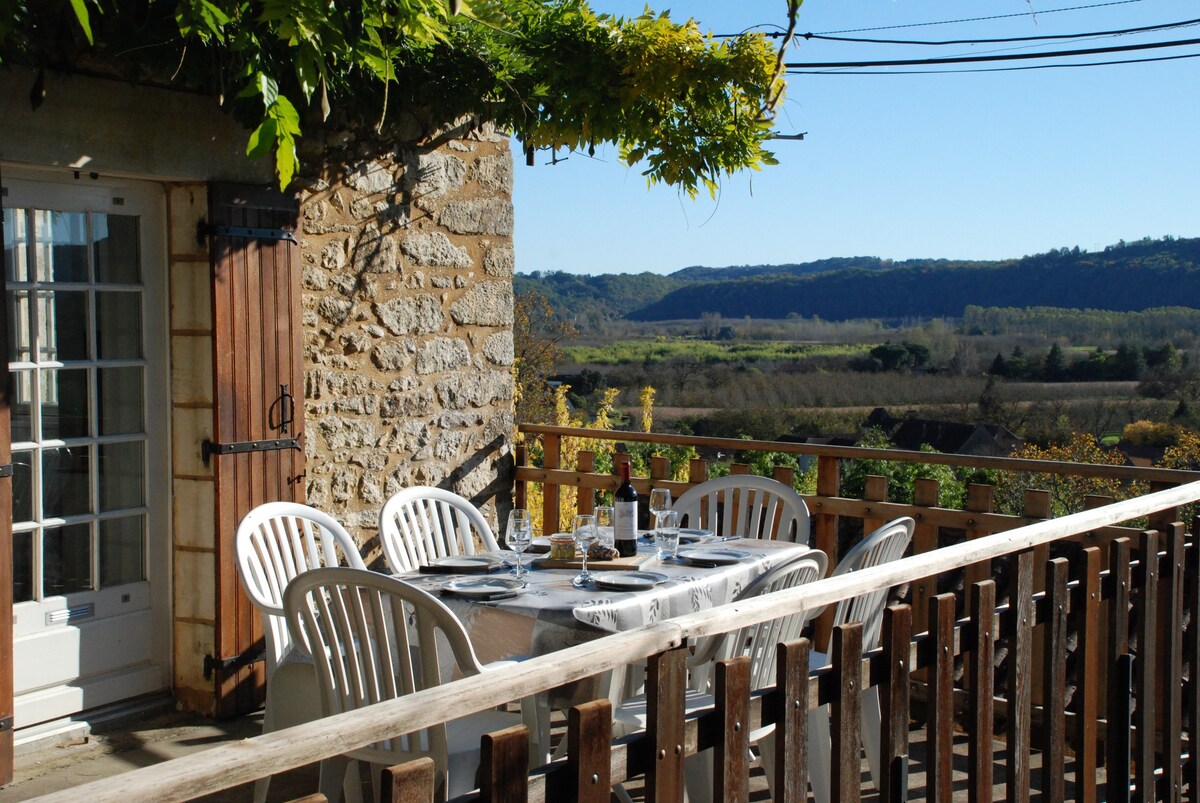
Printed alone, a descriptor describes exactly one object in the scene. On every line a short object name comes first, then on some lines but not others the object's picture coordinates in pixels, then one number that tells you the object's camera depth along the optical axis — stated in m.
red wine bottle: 3.42
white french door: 3.58
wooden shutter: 3.90
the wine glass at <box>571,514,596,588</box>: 3.44
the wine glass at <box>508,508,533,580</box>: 3.29
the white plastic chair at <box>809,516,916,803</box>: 3.13
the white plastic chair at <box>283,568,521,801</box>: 2.46
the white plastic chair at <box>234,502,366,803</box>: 3.23
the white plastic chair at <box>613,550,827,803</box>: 2.78
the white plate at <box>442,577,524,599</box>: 2.96
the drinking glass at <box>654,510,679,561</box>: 3.52
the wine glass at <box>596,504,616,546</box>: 3.44
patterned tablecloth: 2.85
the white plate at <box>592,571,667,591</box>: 3.07
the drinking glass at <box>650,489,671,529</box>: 3.63
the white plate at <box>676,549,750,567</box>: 3.41
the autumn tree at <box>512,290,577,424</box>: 14.89
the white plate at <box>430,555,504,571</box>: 3.31
